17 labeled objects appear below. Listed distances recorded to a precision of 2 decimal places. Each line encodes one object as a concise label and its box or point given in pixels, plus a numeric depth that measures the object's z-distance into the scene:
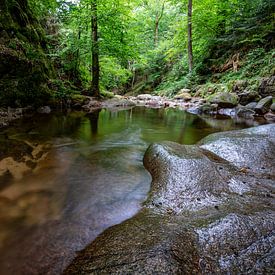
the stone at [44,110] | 8.66
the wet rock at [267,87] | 9.71
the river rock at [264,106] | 8.93
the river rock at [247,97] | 9.89
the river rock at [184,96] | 14.73
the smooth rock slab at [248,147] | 3.55
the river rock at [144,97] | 18.66
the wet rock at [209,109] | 10.70
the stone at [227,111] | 10.10
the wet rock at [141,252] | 1.52
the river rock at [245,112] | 9.23
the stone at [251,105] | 9.42
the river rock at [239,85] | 11.07
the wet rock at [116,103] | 12.88
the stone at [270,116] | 8.12
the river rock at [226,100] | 10.37
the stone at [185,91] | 15.70
